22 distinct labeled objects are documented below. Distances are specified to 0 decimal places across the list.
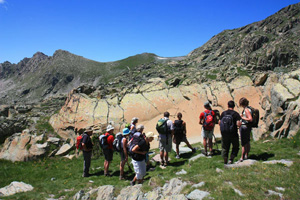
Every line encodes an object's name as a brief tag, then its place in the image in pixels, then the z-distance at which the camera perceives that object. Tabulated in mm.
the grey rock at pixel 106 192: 6859
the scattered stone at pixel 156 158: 11609
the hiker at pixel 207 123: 9883
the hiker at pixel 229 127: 7688
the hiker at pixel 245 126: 7957
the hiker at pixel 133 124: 10613
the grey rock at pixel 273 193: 5125
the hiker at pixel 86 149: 10555
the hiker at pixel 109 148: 10227
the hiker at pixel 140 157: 7285
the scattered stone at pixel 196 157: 10419
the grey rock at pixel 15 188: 8945
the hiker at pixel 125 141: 8484
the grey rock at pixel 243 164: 7444
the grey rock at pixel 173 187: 6235
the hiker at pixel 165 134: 9670
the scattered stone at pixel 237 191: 5363
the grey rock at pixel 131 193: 6385
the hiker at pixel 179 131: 10811
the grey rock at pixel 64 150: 15359
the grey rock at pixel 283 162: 7188
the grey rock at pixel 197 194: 5433
